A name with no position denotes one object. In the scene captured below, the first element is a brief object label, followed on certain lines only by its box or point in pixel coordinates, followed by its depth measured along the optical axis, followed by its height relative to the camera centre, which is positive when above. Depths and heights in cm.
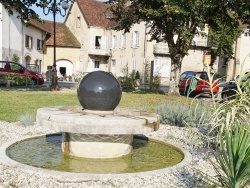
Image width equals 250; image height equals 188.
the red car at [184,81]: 1920 -74
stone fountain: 496 -85
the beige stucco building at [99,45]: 3616 +285
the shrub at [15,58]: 3354 +76
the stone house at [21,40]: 3139 +275
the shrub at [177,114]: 877 -123
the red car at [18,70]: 2292 -32
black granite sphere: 569 -41
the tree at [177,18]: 1456 +260
